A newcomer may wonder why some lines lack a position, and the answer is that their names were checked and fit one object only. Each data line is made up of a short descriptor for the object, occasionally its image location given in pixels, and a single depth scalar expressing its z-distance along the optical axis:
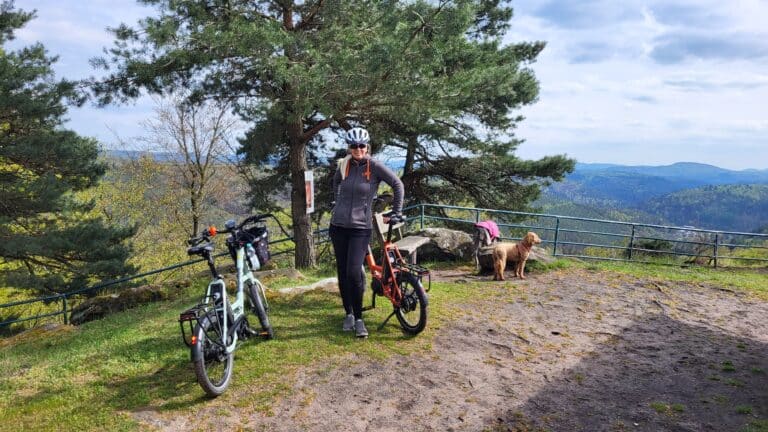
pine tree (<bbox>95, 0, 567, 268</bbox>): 8.30
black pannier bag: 4.61
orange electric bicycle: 5.21
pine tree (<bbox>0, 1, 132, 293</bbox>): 11.69
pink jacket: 9.66
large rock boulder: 10.41
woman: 4.76
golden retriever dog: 8.70
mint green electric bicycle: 3.72
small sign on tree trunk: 8.79
